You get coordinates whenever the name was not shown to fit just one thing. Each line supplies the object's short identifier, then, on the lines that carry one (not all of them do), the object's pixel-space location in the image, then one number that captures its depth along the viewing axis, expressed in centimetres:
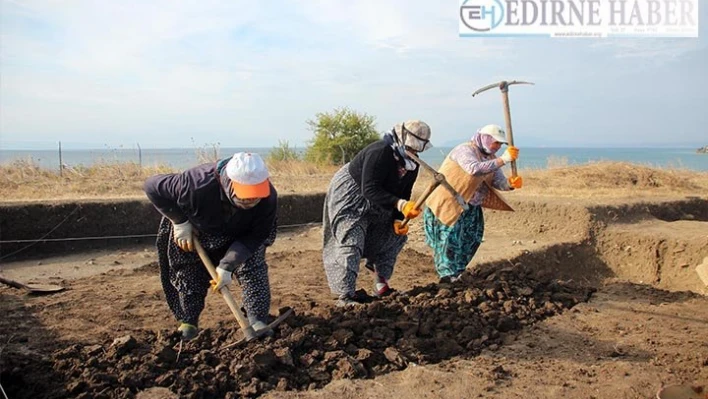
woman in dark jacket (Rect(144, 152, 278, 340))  320
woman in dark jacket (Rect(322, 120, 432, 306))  420
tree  2109
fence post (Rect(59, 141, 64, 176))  1302
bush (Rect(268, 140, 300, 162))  2198
